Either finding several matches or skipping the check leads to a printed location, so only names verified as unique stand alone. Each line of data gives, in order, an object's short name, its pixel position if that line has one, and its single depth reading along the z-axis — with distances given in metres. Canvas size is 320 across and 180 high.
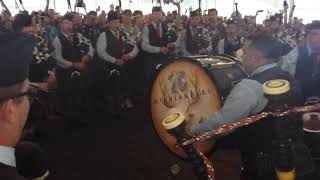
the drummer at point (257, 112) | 2.85
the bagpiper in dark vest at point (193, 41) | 7.55
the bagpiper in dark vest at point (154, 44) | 7.26
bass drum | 3.83
